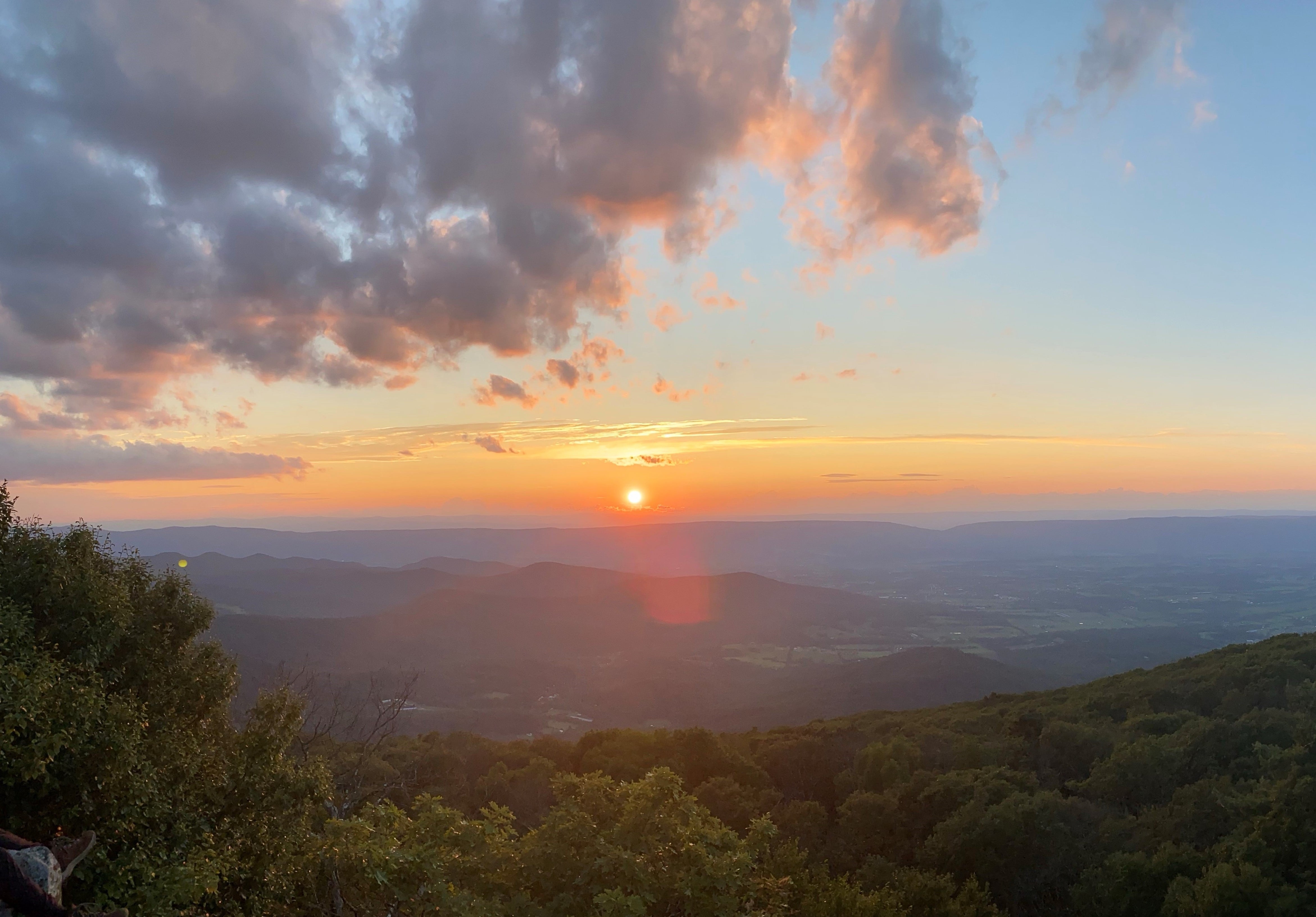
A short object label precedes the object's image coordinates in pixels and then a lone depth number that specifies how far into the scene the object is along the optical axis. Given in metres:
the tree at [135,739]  10.70
